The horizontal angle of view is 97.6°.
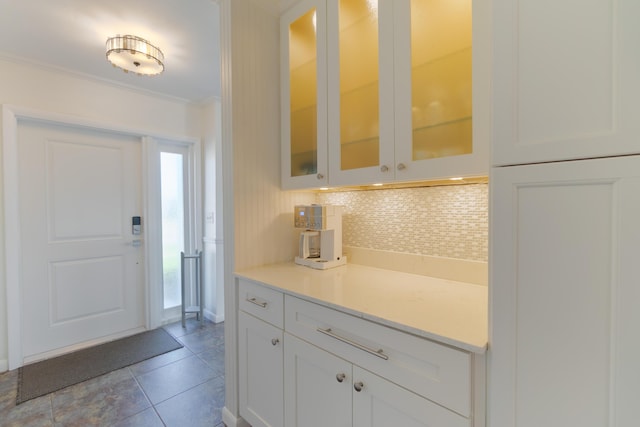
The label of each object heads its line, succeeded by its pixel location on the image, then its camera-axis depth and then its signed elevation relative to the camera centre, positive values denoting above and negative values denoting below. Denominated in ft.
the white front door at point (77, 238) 7.40 -0.79
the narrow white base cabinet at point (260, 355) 4.28 -2.39
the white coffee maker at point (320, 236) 5.25 -0.54
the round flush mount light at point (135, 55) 5.85 +3.35
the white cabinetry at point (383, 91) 3.38 +1.73
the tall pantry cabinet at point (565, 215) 1.84 -0.05
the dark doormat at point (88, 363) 6.44 -4.00
